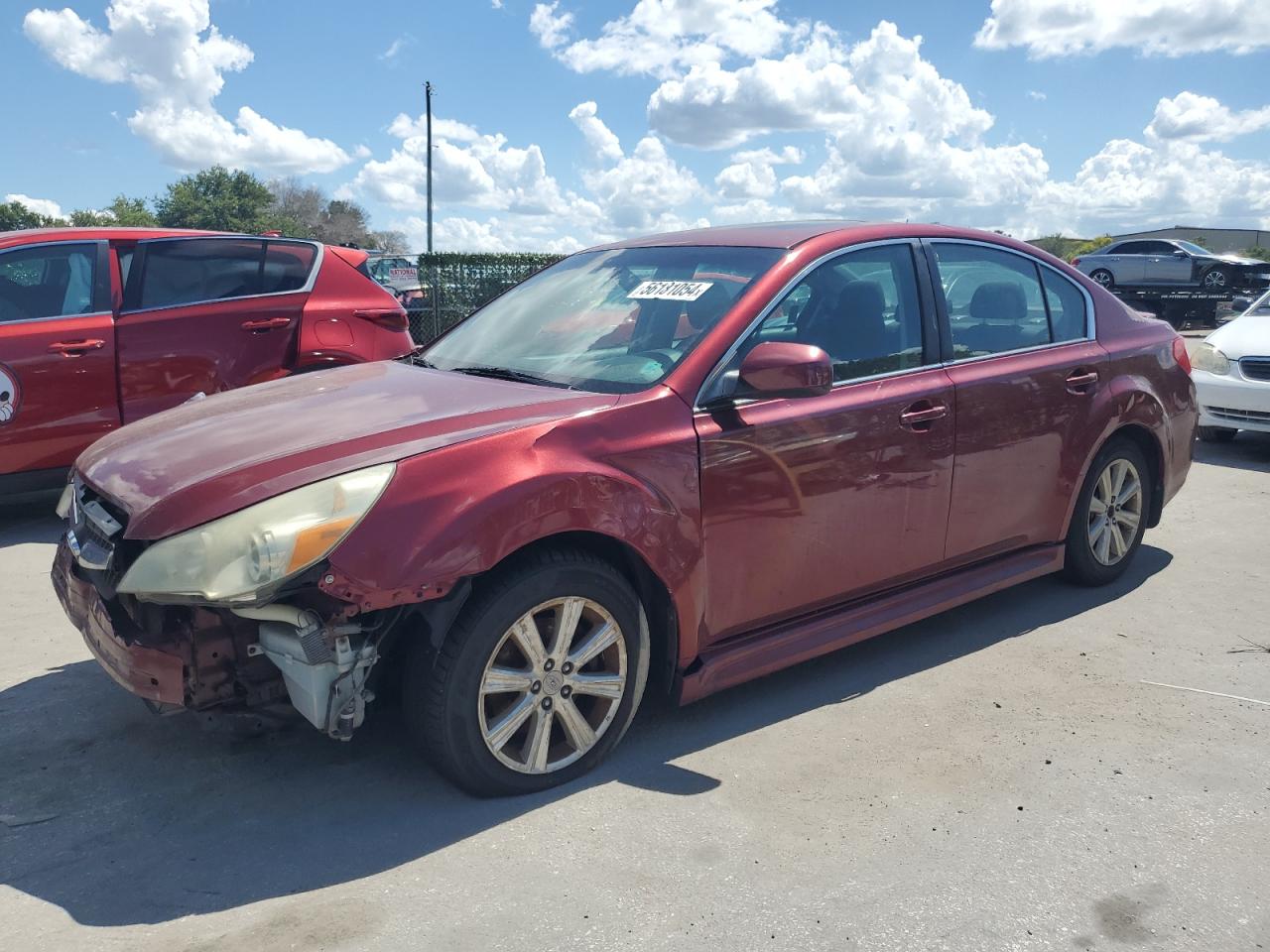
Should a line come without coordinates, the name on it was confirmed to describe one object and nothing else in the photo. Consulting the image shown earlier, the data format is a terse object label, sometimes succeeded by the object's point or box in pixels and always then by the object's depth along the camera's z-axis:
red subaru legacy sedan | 2.87
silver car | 24.00
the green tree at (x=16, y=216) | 64.75
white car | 8.57
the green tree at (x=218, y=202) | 76.88
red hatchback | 6.16
